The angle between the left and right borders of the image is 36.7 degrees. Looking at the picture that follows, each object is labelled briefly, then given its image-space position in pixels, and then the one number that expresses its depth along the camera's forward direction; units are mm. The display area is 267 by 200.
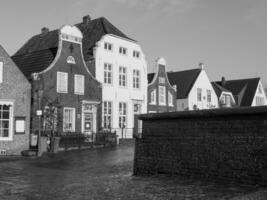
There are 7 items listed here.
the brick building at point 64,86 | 27625
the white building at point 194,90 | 44125
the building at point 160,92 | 38344
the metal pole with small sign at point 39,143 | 21797
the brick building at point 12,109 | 22750
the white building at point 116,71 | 33219
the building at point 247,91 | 56562
